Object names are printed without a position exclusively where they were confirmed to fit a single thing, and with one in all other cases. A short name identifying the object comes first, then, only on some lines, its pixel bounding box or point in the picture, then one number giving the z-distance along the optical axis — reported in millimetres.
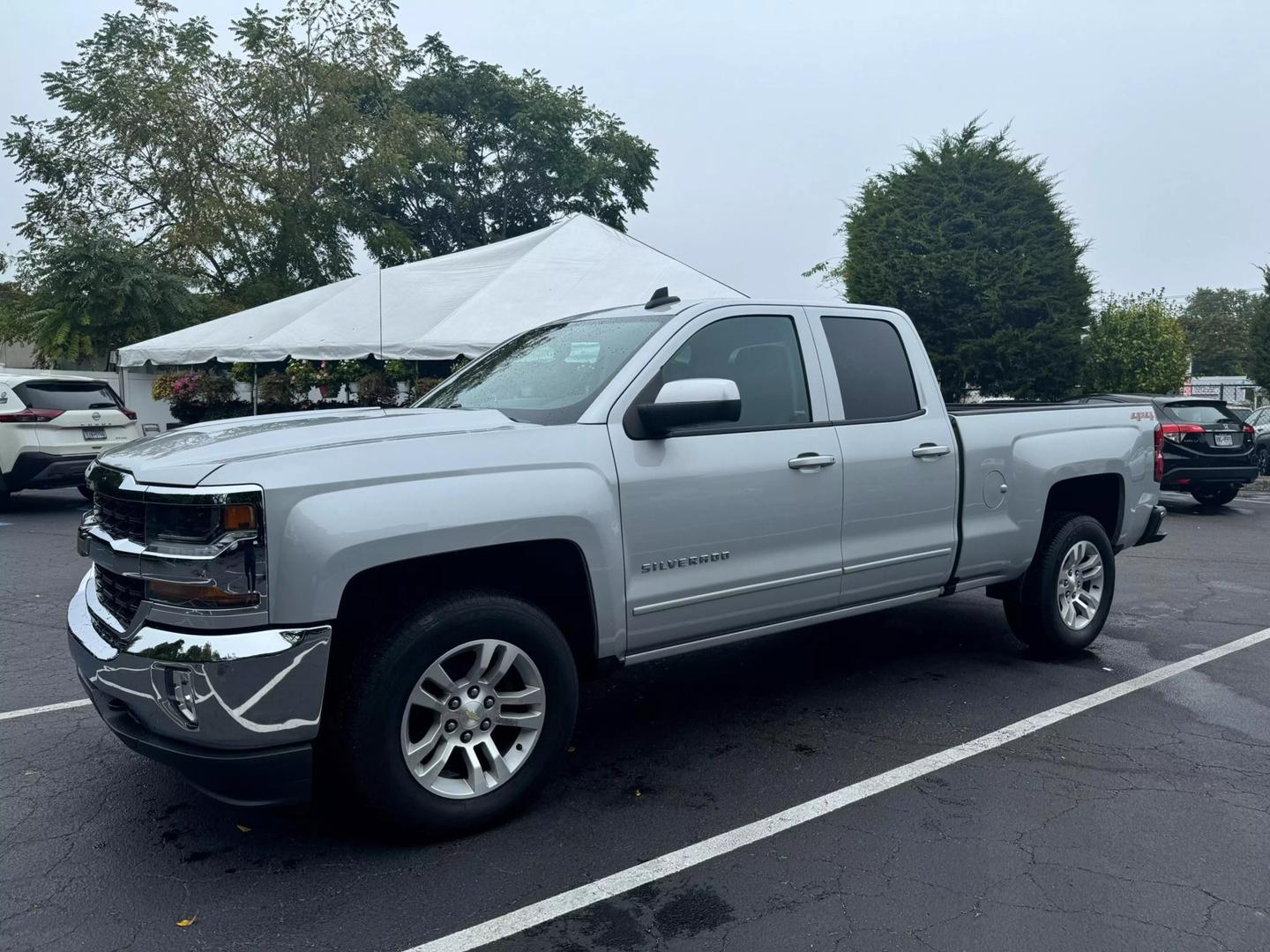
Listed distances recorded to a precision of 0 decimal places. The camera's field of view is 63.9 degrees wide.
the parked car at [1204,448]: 13398
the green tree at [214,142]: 29031
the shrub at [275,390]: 16469
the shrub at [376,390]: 15844
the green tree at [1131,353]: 21859
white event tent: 14565
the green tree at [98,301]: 21375
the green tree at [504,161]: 39812
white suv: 12195
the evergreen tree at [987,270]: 19188
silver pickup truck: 3076
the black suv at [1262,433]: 18891
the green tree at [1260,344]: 22350
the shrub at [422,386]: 14400
